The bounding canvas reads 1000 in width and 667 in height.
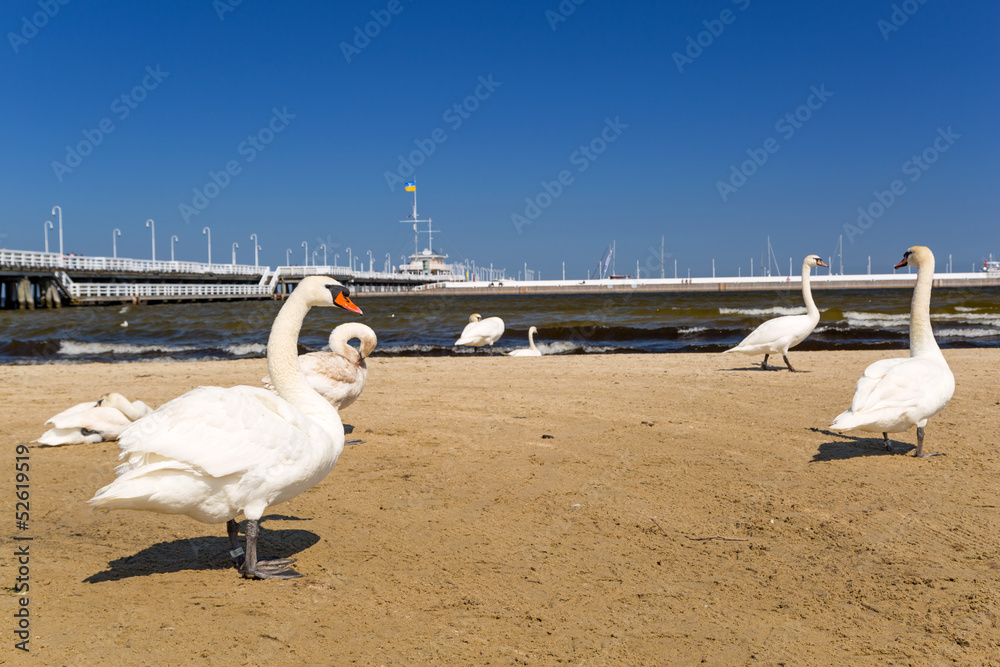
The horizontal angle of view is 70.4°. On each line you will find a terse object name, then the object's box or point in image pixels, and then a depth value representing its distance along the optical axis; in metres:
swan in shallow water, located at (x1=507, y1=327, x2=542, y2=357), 15.95
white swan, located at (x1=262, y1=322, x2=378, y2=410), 6.26
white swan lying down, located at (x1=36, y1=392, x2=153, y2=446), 6.28
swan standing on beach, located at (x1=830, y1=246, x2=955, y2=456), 5.05
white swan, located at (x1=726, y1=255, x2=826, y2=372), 11.00
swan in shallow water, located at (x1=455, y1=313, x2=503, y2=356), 17.62
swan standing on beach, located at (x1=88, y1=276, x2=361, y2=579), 3.03
